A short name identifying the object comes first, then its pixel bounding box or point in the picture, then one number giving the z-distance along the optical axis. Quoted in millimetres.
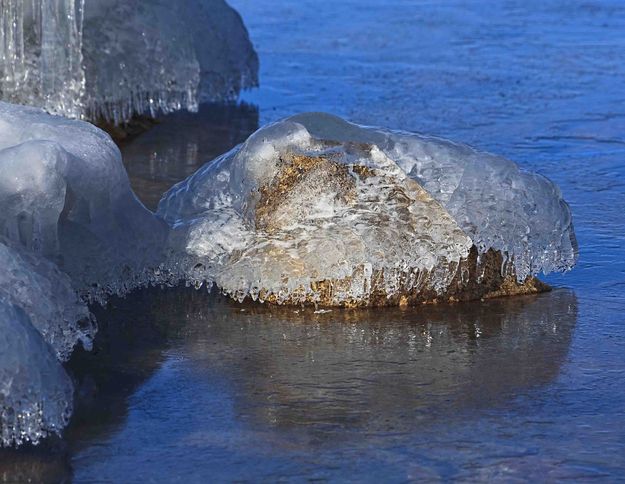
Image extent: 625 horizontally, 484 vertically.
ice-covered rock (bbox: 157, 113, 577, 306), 9250
